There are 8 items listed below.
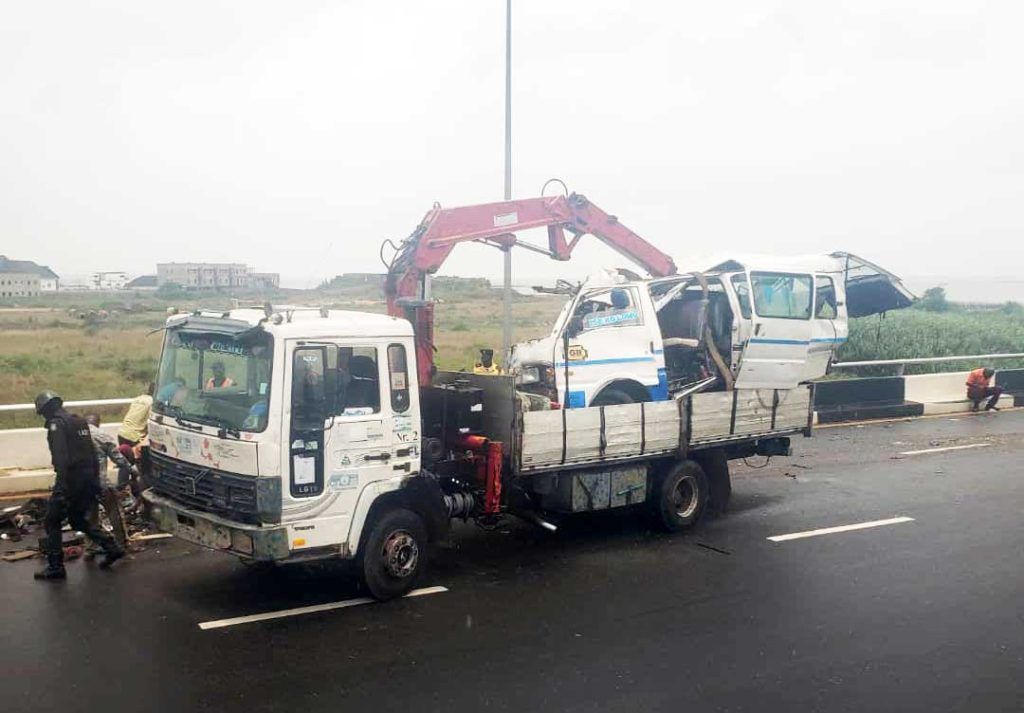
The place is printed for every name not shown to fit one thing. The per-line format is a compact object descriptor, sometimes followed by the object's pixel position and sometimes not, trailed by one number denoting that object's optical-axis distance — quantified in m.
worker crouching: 20.12
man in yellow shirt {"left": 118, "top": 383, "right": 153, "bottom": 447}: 9.87
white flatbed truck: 6.86
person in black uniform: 7.77
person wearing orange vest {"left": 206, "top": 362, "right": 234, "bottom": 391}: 7.18
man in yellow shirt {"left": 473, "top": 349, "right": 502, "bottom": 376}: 13.01
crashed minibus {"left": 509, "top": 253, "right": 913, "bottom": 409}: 10.27
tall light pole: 14.99
